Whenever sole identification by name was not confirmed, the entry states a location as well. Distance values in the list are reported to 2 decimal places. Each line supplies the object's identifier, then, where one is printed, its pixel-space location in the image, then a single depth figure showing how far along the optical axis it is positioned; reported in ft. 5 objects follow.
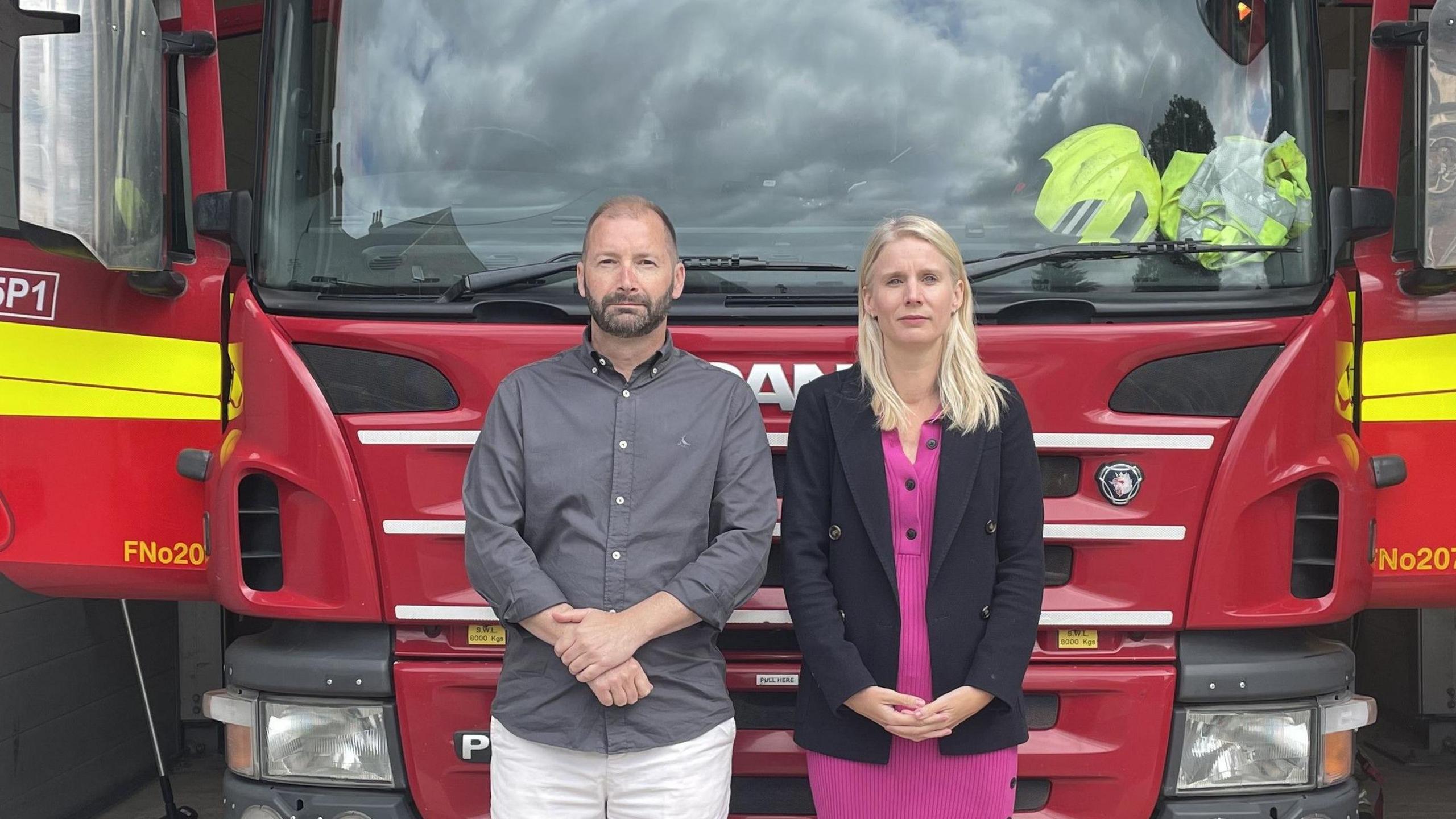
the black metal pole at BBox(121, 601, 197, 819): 13.57
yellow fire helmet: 9.23
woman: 7.91
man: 7.95
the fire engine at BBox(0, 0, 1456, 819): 8.96
